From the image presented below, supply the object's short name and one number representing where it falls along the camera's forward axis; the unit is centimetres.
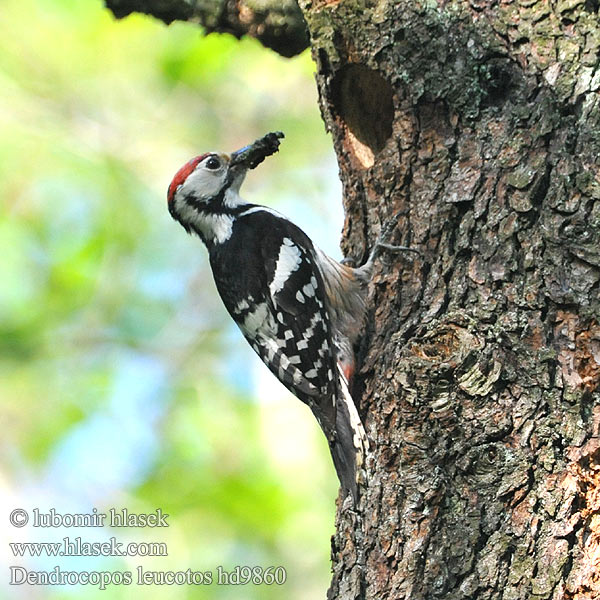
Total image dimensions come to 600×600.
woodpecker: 699
